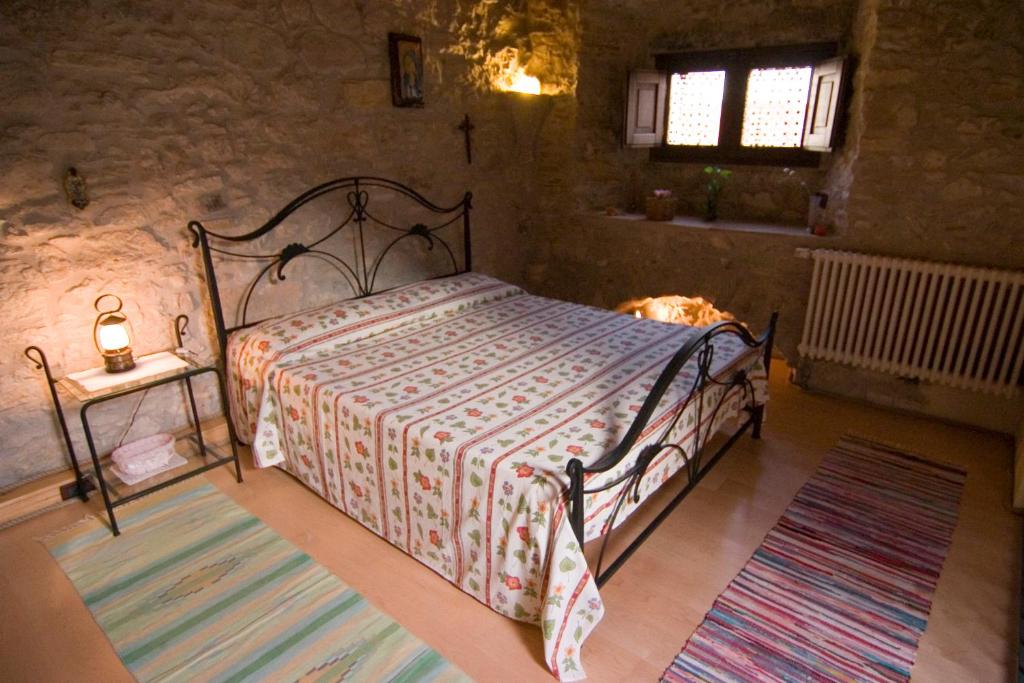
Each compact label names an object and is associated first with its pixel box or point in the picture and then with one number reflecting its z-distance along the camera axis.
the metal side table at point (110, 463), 2.51
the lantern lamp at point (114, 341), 2.63
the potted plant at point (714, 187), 4.52
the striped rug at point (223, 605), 1.97
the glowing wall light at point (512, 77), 4.46
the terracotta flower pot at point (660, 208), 4.58
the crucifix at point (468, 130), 4.26
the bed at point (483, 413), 1.92
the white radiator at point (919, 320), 3.29
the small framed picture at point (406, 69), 3.66
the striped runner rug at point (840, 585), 1.98
